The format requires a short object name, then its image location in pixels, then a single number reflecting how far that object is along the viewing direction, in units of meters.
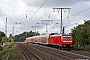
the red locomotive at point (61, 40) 40.00
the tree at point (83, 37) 46.44
